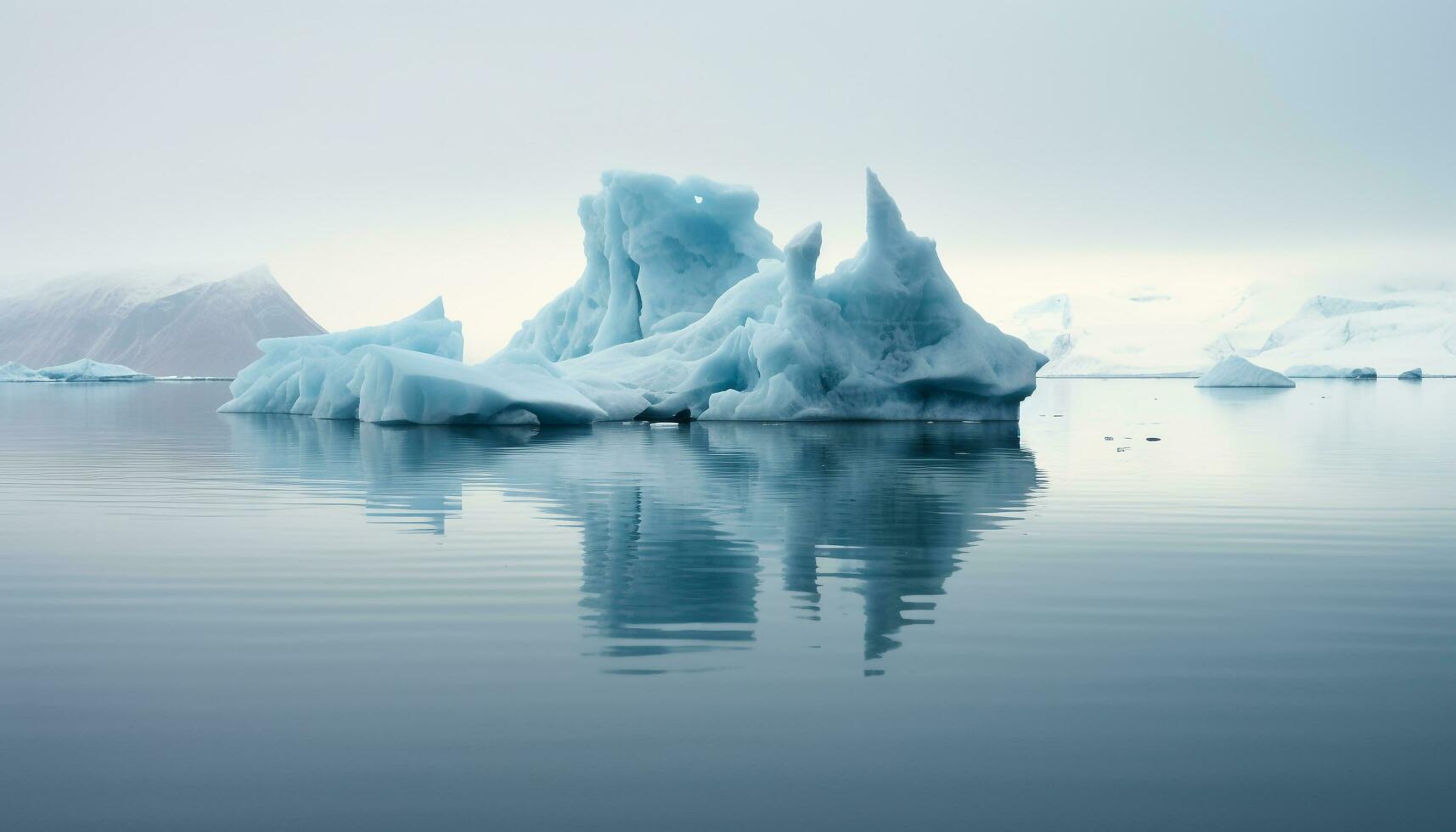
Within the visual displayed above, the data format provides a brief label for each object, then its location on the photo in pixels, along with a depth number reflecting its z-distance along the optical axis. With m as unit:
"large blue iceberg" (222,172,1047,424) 22.53
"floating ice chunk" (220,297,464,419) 25.58
